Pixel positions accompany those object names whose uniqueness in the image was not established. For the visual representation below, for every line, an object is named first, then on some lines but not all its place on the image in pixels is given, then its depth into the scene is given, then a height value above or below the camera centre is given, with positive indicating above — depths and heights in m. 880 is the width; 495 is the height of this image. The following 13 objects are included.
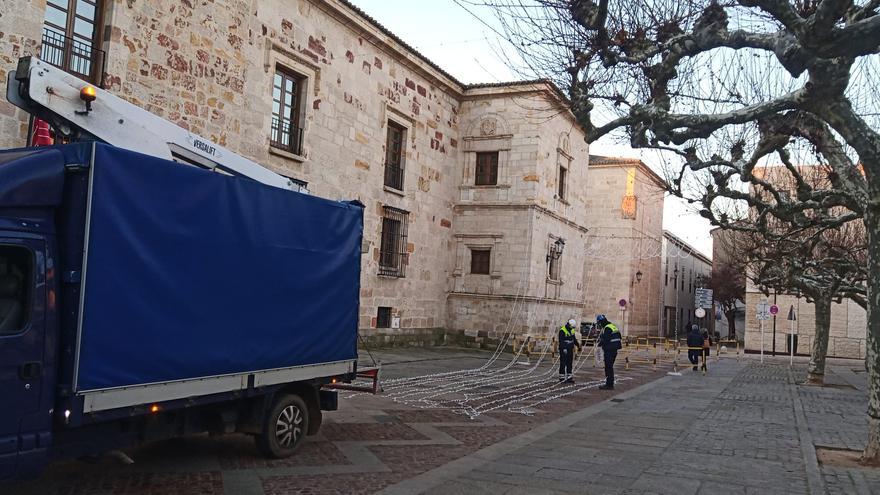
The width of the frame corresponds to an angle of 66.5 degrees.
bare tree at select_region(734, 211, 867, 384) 19.28 +1.42
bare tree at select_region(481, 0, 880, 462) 7.40 +3.11
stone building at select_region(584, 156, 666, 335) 44.66 +4.58
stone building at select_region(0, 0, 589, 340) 13.09 +4.19
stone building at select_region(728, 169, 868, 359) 38.38 -0.65
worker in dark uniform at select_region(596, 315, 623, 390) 15.60 -0.99
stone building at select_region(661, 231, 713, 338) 58.78 +2.62
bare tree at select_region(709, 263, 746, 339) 57.47 +1.96
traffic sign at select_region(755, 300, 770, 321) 31.53 +0.13
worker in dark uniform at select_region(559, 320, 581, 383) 15.91 -1.03
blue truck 4.61 -0.24
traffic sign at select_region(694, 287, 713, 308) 41.22 +0.76
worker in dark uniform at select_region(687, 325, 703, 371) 23.20 -1.10
